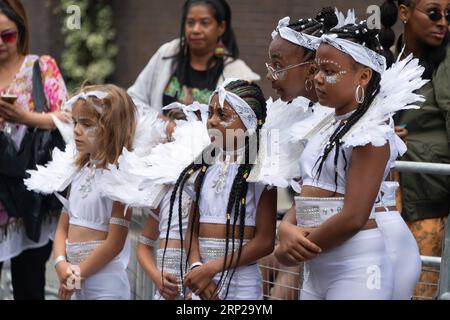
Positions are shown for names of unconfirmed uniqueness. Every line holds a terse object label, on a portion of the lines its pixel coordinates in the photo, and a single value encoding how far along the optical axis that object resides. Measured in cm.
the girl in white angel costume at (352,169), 760
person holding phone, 1103
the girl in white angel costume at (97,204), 953
